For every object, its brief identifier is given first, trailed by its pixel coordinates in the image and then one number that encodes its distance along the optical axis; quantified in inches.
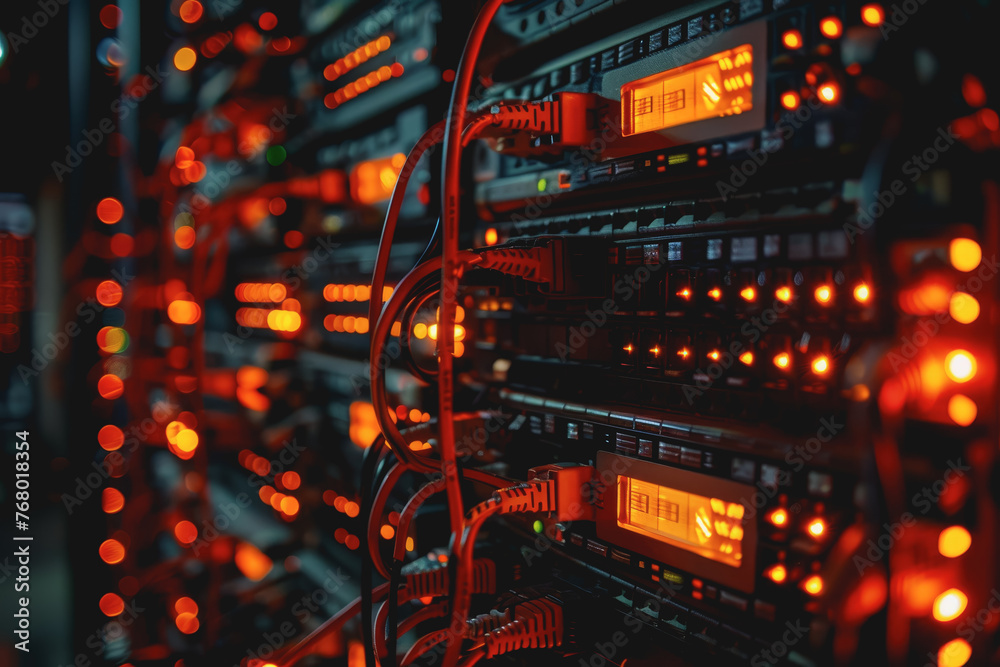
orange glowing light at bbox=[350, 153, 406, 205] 16.6
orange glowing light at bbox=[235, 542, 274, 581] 23.7
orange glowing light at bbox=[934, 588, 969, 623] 10.3
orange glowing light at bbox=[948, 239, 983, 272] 9.9
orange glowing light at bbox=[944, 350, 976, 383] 10.0
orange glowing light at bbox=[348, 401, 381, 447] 17.5
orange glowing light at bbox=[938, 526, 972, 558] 10.2
